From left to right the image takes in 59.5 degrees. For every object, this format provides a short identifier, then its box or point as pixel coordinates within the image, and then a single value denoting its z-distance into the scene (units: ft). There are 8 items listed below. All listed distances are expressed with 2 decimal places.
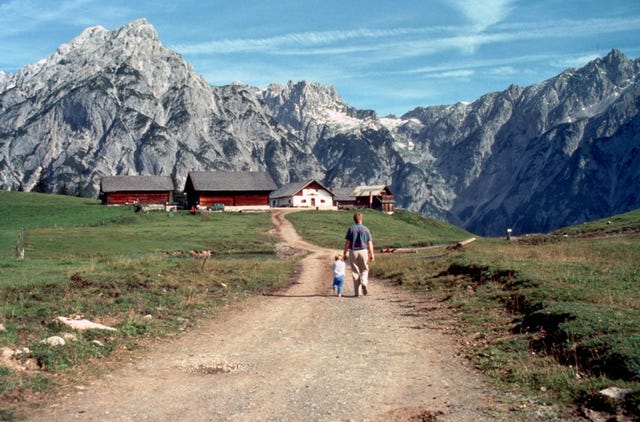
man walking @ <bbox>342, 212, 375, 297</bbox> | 70.49
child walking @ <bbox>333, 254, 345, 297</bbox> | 72.59
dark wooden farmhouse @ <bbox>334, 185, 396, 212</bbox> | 474.49
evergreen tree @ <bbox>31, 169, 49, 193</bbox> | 532.73
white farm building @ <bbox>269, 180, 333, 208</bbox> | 419.33
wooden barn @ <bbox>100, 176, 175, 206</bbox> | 378.77
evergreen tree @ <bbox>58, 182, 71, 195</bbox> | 524.52
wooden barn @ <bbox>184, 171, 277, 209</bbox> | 359.05
